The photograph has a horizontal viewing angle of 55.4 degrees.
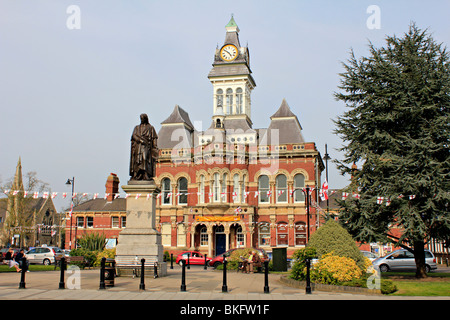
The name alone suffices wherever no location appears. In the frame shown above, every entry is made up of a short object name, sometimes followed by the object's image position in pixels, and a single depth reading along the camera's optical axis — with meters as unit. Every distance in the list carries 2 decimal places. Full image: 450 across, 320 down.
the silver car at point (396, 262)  27.76
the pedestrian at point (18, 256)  23.55
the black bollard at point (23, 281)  13.16
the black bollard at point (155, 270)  16.03
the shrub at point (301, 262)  15.89
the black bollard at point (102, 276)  12.89
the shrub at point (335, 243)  15.82
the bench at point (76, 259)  22.91
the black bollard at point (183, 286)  12.95
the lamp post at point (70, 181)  40.91
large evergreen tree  21.16
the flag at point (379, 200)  21.64
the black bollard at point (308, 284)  13.62
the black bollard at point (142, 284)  13.02
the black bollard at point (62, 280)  13.09
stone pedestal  16.27
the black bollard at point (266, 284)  13.27
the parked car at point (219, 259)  28.86
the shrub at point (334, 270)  14.84
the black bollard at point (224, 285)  13.18
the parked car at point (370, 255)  33.45
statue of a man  17.23
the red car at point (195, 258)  35.09
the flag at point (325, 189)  29.50
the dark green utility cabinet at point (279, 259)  25.09
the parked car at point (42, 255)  33.72
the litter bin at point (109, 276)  13.44
